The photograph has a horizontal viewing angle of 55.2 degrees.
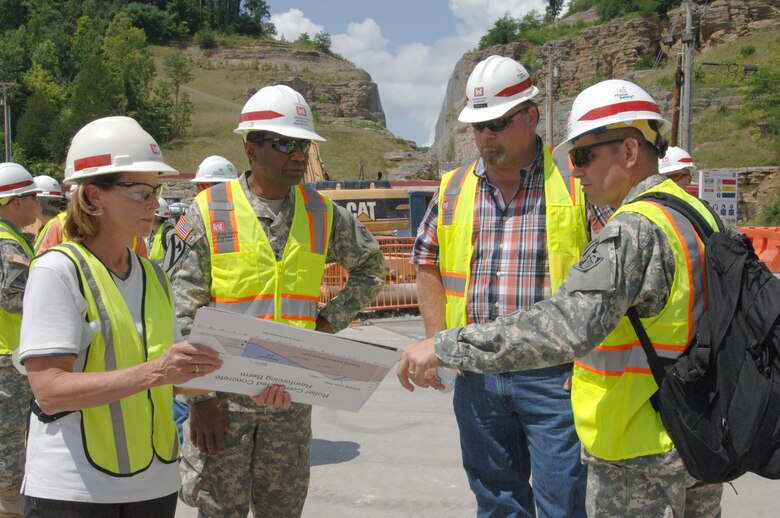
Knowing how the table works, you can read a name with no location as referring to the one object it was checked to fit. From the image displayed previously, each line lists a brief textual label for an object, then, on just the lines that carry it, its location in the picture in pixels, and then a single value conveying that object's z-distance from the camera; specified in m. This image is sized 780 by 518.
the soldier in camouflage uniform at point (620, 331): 2.24
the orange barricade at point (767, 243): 16.70
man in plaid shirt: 3.10
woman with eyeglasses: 2.18
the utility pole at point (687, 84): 25.42
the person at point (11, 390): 4.46
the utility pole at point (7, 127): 47.03
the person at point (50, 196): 8.55
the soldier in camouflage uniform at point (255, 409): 3.12
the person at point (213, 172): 8.09
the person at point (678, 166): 6.70
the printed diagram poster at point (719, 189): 19.59
